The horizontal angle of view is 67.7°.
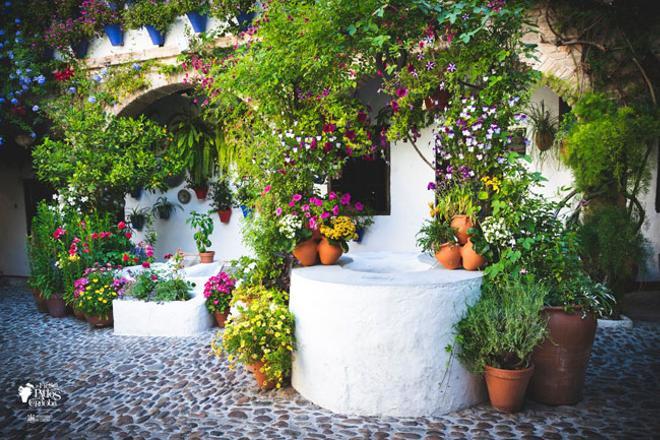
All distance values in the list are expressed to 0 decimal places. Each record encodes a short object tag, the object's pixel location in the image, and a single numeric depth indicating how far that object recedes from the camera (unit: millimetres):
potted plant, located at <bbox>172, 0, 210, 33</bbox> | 7105
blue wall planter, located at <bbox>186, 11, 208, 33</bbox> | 7113
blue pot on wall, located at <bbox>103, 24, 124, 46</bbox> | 7777
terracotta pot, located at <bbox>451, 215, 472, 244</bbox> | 4008
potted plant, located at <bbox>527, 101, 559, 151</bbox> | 6578
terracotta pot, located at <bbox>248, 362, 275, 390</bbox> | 3951
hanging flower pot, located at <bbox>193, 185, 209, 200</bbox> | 8328
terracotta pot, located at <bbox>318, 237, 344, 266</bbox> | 4289
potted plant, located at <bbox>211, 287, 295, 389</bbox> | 3826
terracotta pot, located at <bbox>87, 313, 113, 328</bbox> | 6129
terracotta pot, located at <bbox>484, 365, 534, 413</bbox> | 3398
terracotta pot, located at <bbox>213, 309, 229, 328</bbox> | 5777
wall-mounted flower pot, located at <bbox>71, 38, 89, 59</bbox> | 8133
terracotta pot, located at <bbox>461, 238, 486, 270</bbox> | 3881
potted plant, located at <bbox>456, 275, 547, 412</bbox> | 3379
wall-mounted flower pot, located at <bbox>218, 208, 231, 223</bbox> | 8219
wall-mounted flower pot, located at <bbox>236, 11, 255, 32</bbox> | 6892
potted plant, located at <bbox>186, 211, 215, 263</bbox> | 6777
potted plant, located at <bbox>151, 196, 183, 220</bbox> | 8641
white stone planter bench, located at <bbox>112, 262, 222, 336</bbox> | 5668
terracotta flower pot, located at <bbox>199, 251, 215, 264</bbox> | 6848
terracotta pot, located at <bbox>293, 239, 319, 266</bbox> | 4309
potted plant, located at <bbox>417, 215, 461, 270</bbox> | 4004
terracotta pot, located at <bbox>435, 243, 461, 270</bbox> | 3996
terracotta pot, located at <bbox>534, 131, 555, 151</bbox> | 6594
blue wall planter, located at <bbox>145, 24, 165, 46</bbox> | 7493
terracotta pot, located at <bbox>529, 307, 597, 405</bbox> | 3543
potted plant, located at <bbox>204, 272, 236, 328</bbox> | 5789
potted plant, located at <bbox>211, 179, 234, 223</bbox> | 8191
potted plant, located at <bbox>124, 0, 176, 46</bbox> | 7395
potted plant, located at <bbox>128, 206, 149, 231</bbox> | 8547
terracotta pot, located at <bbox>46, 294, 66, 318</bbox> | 6793
